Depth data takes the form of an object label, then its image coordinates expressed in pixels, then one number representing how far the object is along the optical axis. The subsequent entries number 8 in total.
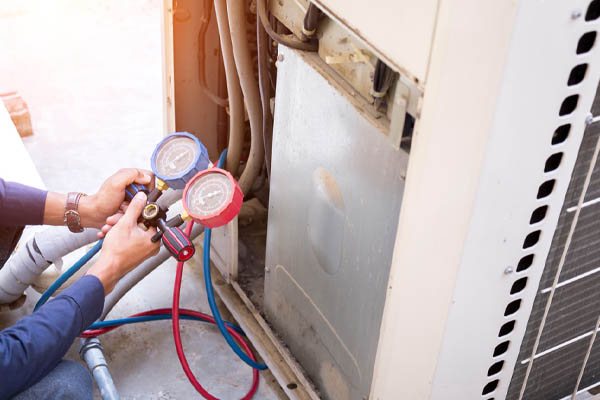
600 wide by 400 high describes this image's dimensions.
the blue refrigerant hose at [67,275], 1.96
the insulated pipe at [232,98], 1.70
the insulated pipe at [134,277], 1.93
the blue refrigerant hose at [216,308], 1.89
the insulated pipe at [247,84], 1.64
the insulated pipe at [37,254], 1.90
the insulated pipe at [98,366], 1.68
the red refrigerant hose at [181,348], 1.82
